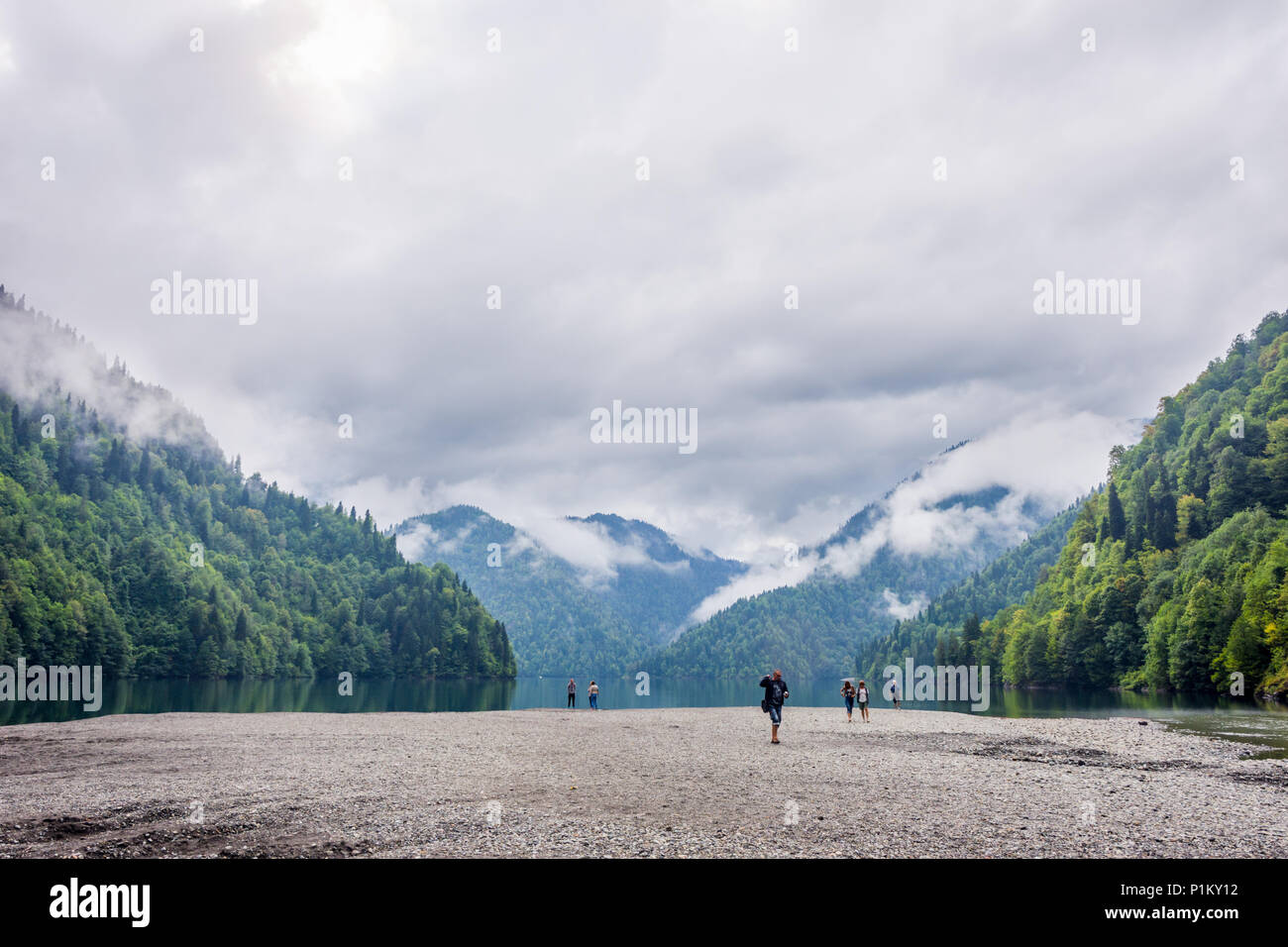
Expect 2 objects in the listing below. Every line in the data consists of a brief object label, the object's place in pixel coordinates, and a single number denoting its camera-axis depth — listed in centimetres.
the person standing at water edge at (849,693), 6445
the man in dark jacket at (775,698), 4153
